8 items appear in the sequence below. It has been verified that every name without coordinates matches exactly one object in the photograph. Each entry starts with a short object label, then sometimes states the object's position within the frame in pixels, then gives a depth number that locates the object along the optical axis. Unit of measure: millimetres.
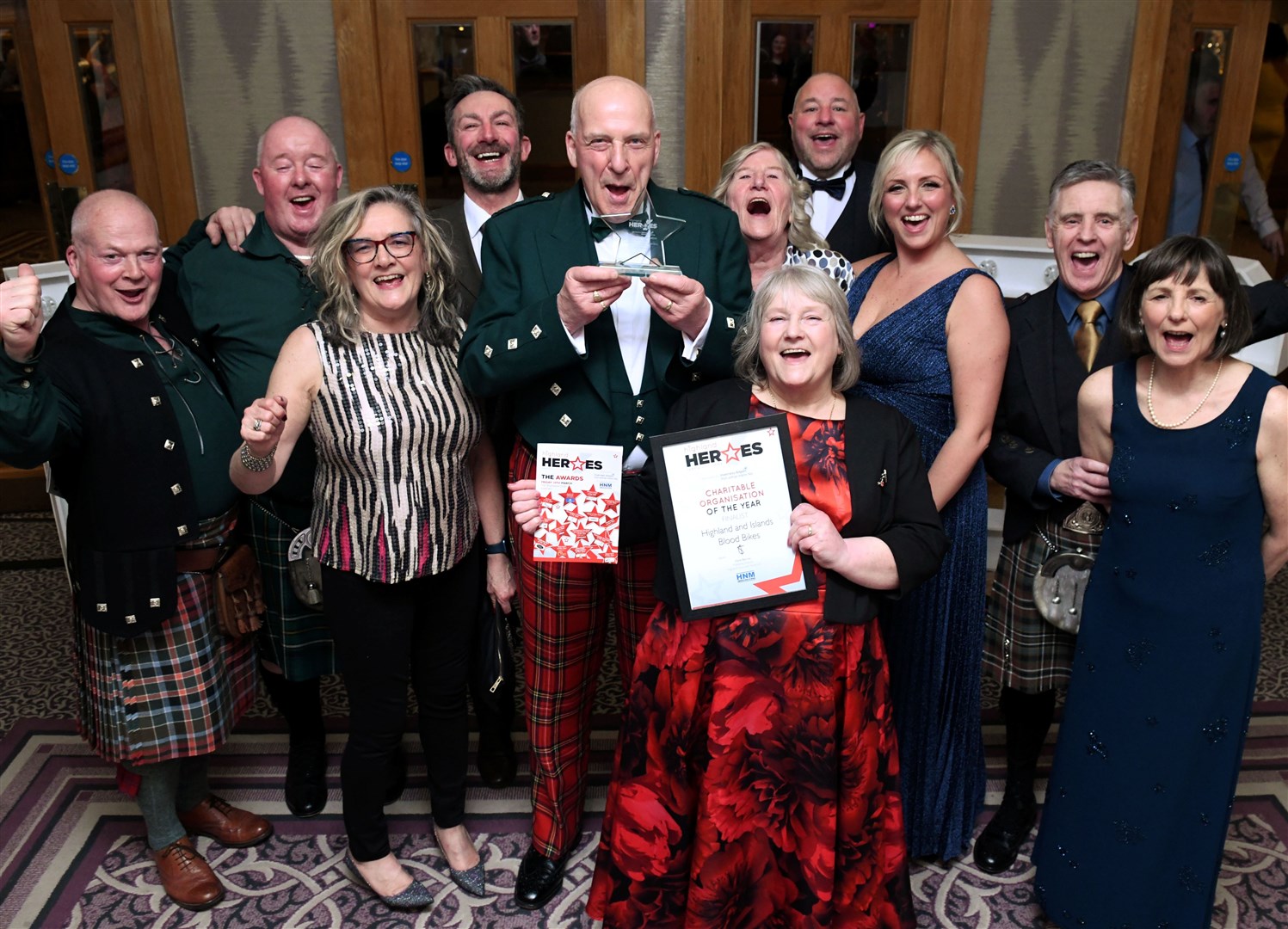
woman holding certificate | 1995
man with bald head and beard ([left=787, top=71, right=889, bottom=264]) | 3303
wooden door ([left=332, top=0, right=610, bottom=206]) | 4836
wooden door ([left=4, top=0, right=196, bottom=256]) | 4863
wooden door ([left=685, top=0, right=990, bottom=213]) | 4820
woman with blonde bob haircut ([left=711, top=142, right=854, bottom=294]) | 2570
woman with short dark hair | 1998
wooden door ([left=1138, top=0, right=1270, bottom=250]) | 5004
